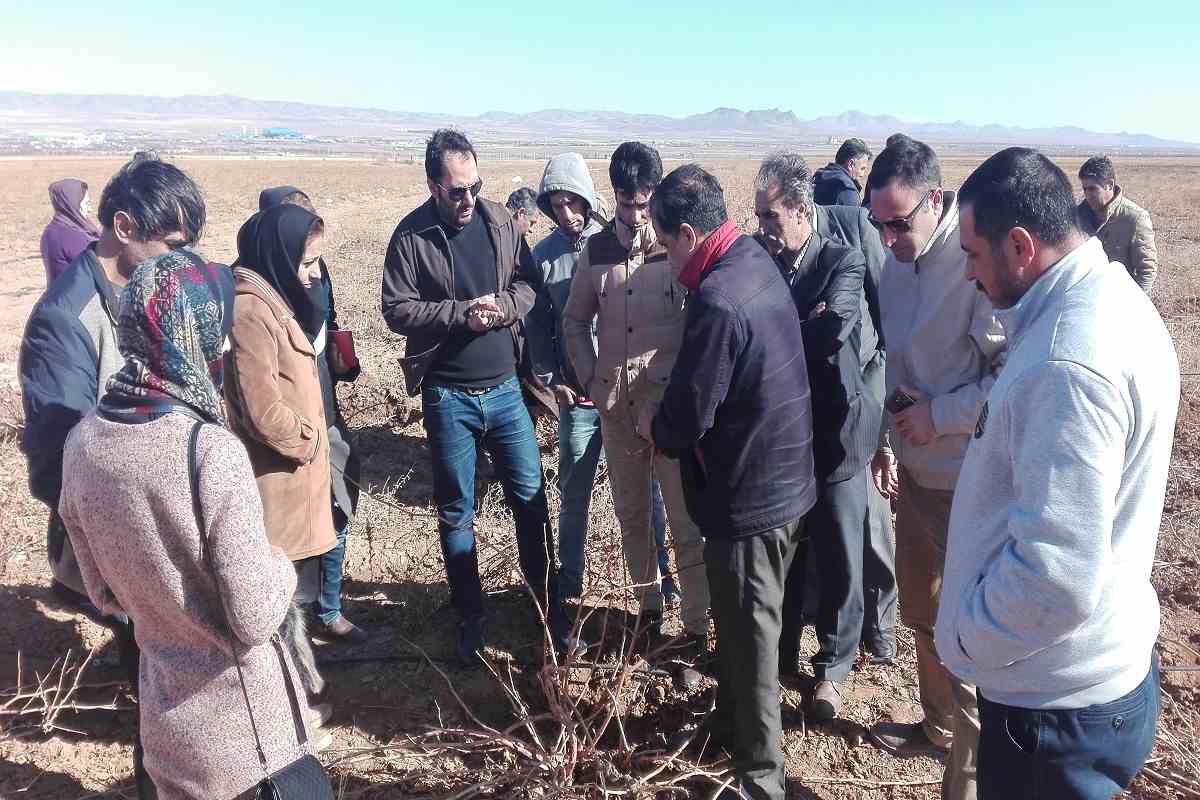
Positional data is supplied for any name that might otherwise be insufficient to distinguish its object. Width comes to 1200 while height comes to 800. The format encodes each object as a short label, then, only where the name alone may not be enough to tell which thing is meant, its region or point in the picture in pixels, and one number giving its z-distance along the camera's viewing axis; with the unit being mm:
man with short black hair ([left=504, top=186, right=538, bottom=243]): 5117
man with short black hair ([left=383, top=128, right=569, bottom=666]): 3436
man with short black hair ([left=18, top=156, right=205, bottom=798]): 2574
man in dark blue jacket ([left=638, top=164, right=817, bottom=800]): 2395
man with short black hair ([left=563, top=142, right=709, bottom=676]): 3434
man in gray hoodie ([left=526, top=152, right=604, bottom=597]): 4012
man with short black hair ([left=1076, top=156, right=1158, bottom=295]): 5828
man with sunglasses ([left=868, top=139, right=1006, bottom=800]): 2609
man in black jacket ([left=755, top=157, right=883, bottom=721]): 3090
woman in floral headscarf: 1613
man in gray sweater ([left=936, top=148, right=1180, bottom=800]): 1429
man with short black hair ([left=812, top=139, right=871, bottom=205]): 5375
